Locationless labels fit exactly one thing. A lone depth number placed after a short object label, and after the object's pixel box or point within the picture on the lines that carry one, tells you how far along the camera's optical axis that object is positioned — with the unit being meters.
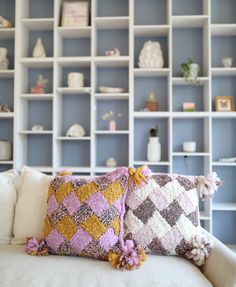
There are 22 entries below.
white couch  1.20
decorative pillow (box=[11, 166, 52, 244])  1.62
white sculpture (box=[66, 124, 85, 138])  2.87
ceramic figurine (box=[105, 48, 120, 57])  2.80
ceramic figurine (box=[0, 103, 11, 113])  2.87
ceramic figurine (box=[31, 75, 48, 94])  2.91
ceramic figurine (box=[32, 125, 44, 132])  2.87
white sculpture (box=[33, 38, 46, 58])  2.87
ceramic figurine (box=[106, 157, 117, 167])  2.89
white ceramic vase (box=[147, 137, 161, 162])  2.78
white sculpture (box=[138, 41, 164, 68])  2.79
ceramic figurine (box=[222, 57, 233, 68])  2.81
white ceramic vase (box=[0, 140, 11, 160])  2.87
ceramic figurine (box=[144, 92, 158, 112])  2.88
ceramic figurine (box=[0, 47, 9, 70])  2.89
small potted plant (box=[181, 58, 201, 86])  2.70
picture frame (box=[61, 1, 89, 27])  2.84
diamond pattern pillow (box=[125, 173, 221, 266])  1.45
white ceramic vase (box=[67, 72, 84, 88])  2.84
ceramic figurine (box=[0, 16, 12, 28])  2.86
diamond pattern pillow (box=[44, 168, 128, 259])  1.43
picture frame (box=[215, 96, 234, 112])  2.85
